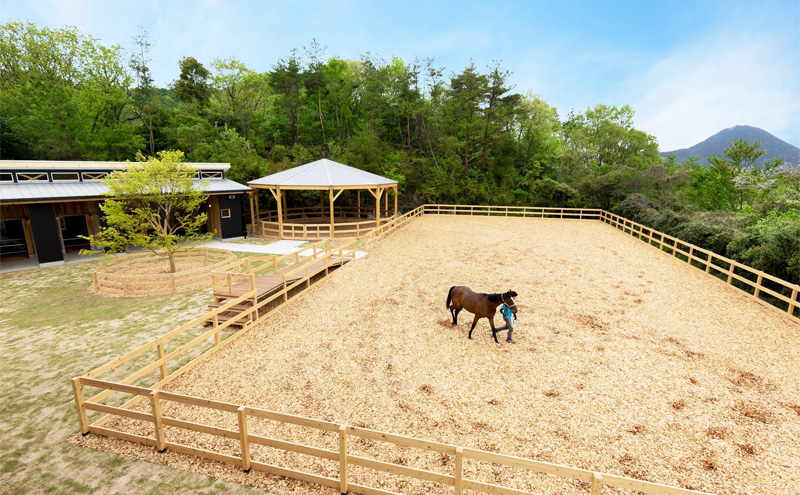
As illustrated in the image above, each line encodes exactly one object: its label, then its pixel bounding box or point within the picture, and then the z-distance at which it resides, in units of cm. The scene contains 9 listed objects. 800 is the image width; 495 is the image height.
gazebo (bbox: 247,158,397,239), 1981
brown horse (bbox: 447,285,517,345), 747
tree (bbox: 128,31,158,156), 3444
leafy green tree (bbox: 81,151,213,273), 1238
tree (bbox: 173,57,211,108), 3644
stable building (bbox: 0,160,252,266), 1459
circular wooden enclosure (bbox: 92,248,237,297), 1119
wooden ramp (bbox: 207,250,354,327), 875
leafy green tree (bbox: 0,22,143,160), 2784
